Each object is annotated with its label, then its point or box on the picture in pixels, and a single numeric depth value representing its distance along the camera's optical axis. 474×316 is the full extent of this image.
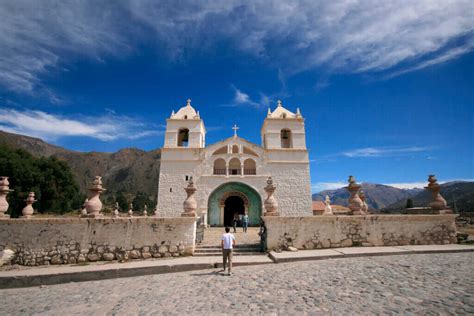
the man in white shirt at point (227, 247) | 6.42
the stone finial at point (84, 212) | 8.31
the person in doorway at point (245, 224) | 13.98
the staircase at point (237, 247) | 8.33
